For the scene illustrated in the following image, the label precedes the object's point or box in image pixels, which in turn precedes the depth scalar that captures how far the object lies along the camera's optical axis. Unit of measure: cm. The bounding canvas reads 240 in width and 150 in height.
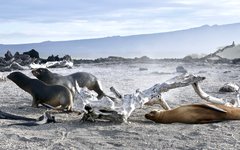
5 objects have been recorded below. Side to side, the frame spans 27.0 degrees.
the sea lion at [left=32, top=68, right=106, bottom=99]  962
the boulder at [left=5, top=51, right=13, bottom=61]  2090
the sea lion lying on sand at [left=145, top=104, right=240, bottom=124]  645
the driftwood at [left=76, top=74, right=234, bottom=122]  659
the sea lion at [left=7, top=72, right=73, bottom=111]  823
